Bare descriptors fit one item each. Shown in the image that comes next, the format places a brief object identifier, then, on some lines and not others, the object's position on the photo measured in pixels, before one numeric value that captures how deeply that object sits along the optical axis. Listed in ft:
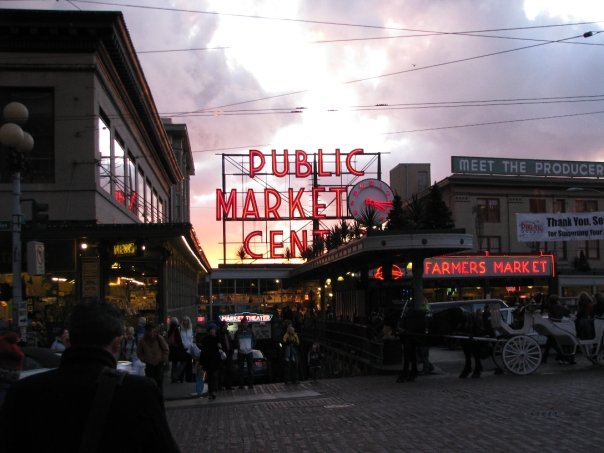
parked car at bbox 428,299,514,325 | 75.72
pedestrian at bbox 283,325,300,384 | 61.57
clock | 156.15
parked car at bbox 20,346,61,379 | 34.17
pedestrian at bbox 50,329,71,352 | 48.46
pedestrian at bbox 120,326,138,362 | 59.21
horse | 53.31
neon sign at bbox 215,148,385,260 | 189.06
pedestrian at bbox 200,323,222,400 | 54.24
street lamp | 44.04
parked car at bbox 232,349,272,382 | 74.74
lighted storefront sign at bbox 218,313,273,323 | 100.21
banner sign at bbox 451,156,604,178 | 186.70
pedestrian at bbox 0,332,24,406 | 25.44
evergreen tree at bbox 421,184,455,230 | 127.65
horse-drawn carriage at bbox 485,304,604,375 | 54.03
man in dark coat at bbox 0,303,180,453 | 8.90
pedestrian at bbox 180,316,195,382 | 62.49
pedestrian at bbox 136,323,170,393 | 48.37
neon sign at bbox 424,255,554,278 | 139.85
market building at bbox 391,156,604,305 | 160.45
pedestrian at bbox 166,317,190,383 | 61.36
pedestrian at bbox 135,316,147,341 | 61.67
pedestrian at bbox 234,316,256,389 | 62.85
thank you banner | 89.20
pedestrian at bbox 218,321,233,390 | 60.39
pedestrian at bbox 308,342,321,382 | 71.65
